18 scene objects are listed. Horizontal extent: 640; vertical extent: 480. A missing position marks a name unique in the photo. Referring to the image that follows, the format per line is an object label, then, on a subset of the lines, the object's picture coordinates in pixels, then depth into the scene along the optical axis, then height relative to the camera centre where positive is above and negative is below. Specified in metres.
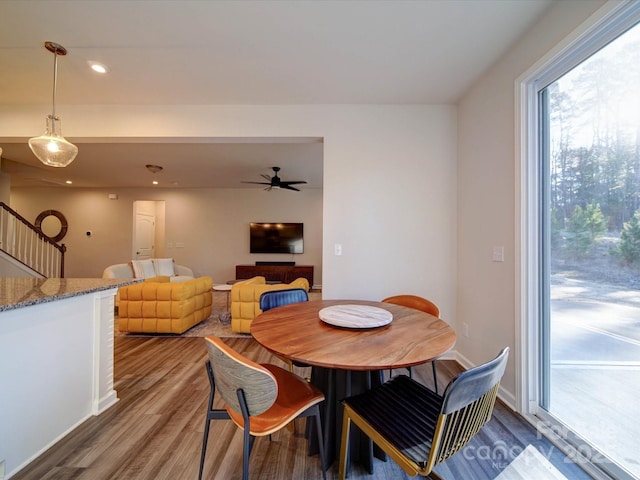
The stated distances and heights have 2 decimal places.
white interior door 6.77 +0.16
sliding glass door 1.25 -0.07
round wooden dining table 1.02 -0.46
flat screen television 6.91 +0.16
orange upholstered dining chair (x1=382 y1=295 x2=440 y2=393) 1.87 -0.48
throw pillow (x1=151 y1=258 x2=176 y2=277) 5.30 -0.52
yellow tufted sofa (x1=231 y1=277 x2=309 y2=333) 3.29 -0.79
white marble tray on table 1.36 -0.43
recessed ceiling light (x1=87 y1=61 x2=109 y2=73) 2.09 +1.45
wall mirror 6.74 +0.47
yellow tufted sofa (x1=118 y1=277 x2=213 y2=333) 3.32 -0.86
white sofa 4.23 -0.58
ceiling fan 4.82 +1.12
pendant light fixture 1.91 +0.74
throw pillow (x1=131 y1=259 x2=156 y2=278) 4.77 -0.52
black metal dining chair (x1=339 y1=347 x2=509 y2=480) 0.84 -0.73
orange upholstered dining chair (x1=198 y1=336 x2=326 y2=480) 0.96 -0.63
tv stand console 6.56 -0.77
